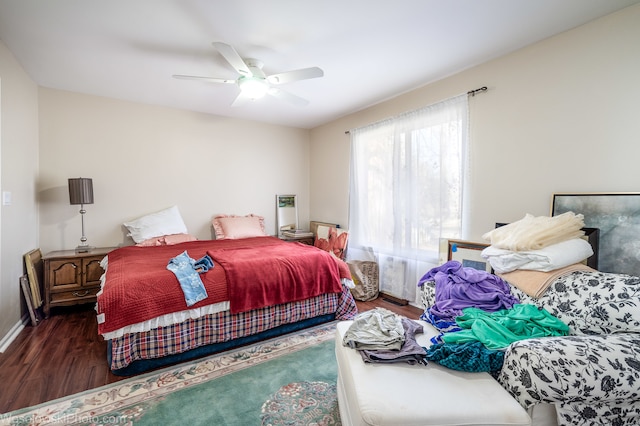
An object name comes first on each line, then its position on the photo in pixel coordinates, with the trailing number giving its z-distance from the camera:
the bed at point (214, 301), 1.94
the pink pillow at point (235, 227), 4.10
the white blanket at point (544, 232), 1.81
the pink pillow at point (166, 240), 3.47
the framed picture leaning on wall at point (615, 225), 1.81
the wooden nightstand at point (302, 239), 4.56
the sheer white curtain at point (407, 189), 2.88
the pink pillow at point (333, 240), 4.07
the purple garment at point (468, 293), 1.83
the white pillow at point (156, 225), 3.53
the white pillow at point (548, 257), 1.71
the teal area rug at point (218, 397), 1.59
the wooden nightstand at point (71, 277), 2.92
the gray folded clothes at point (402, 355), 1.35
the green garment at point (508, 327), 1.41
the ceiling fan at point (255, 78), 2.12
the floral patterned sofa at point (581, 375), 1.06
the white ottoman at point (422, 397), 1.05
